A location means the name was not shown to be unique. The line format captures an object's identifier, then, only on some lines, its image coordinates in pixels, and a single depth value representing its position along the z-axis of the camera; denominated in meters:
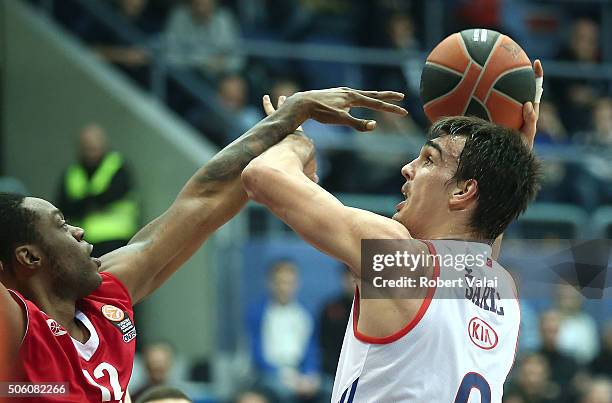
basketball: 8.27
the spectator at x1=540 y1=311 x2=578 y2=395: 17.45
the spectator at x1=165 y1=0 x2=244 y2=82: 19.74
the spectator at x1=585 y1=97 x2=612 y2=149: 21.20
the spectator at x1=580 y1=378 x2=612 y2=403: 16.68
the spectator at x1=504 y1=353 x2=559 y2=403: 16.72
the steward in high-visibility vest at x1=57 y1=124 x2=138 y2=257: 16.28
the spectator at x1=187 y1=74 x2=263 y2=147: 18.88
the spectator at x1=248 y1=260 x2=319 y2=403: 16.48
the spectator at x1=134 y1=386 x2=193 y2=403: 9.52
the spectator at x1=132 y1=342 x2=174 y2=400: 15.29
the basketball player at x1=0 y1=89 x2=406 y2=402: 7.17
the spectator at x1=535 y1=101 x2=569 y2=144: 20.97
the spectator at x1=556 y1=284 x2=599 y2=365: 18.21
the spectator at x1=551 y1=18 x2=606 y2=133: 22.54
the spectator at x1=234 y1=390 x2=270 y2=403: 15.16
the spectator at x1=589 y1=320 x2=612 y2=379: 17.86
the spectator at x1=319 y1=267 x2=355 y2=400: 16.55
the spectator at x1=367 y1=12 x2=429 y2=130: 20.91
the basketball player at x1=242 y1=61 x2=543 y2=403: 6.64
